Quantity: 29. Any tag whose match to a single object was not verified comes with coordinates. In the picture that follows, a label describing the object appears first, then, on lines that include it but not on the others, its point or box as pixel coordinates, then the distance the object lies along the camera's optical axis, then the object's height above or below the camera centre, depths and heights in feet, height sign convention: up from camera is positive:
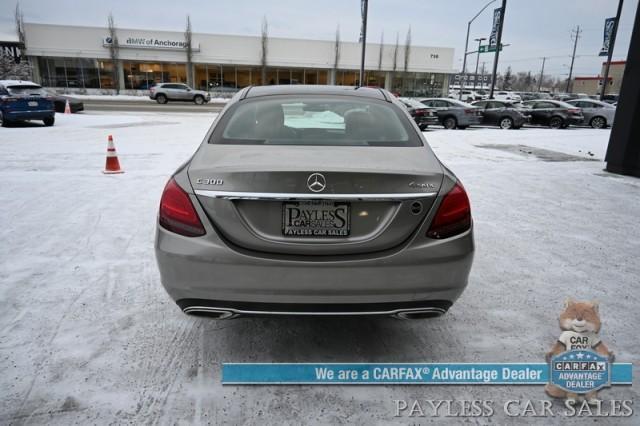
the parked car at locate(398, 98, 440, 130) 65.10 -3.36
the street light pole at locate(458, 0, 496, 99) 101.42 +19.31
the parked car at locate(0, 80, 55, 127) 51.24 -3.17
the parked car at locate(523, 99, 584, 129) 73.77 -2.75
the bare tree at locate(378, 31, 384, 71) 169.17 +11.87
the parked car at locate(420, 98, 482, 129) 68.80 -3.04
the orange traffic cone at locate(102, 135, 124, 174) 27.32 -5.06
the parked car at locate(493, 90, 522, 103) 165.81 -0.33
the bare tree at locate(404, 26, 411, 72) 170.60 +13.33
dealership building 147.64 +7.78
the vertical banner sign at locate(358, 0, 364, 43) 102.06 +16.69
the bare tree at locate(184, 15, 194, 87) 151.12 +10.18
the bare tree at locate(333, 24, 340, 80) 161.38 +11.96
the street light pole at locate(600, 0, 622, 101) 110.11 +14.58
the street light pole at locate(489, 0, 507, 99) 89.35 +11.76
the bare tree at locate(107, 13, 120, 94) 147.74 +8.34
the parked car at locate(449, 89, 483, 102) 177.20 -1.01
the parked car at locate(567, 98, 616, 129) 76.35 -2.40
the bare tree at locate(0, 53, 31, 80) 129.90 +1.53
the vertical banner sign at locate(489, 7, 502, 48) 96.06 +14.03
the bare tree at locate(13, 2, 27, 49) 145.18 +14.47
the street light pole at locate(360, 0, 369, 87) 97.29 +14.86
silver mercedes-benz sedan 7.58 -2.53
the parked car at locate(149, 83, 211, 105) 115.65 -3.30
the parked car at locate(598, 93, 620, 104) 160.54 +0.32
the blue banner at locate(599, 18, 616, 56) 115.03 +16.23
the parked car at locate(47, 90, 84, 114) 73.92 -4.32
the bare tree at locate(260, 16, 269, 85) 156.35 +10.89
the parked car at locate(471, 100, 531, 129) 71.67 -3.14
